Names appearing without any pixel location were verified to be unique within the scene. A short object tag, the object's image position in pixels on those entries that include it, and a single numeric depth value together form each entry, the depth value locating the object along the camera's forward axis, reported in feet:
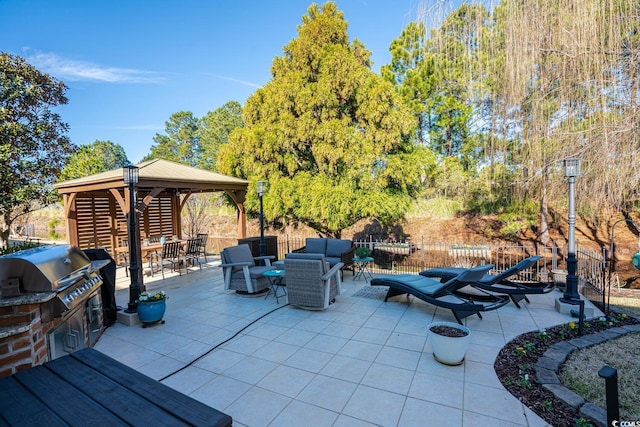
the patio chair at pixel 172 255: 25.07
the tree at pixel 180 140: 94.32
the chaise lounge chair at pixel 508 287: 15.51
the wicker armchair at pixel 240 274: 18.90
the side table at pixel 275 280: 18.15
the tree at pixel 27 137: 30.48
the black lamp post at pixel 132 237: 15.57
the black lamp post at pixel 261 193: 25.57
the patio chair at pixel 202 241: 28.91
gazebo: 22.99
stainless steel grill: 7.79
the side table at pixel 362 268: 22.21
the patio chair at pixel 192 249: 27.43
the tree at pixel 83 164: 37.60
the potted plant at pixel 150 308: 14.39
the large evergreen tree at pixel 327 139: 28.76
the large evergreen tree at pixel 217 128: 82.33
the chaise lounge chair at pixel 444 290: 13.46
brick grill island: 6.96
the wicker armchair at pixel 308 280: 15.61
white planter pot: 9.98
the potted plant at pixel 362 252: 22.93
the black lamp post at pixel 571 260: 14.66
